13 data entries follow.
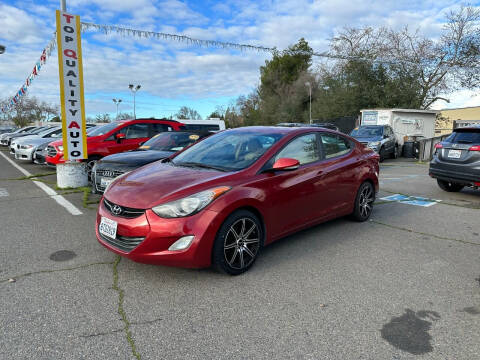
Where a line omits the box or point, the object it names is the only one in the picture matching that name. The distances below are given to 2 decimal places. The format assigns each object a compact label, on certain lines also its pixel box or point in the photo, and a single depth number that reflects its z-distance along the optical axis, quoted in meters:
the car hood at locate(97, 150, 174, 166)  6.43
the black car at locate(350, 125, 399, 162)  15.38
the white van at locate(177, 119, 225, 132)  16.34
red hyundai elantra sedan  3.17
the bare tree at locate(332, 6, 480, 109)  26.42
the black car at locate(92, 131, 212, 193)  6.32
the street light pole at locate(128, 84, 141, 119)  35.72
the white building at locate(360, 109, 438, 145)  18.75
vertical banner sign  7.57
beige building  48.75
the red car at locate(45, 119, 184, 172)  9.34
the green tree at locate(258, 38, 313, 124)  45.03
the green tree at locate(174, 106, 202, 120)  61.19
